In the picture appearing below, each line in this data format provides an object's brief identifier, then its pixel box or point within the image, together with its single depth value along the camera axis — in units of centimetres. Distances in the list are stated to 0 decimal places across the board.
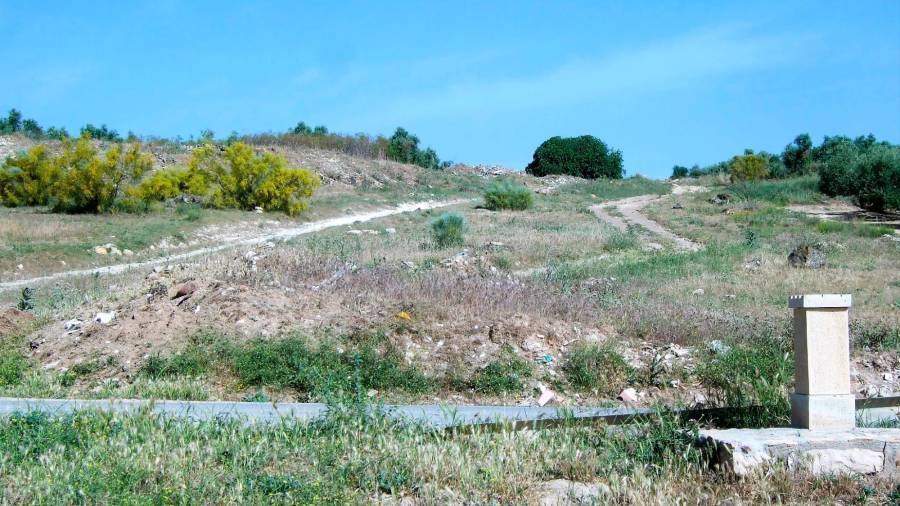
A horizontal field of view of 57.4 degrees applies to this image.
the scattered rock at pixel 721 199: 4348
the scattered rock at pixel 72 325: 1059
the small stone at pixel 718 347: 997
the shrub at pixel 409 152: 7606
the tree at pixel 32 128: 5244
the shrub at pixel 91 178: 2914
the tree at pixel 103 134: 5497
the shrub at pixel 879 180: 3588
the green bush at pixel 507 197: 4244
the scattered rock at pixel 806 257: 1865
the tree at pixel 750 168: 7025
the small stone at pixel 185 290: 1106
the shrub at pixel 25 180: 3328
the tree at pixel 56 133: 5144
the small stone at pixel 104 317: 1049
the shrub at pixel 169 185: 3194
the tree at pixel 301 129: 7374
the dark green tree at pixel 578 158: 9031
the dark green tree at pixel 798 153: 7623
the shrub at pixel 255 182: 3531
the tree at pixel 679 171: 11000
